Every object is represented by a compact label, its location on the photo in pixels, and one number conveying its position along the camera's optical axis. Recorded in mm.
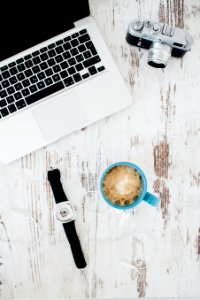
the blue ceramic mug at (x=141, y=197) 820
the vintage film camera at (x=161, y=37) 856
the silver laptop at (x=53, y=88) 881
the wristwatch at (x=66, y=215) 872
